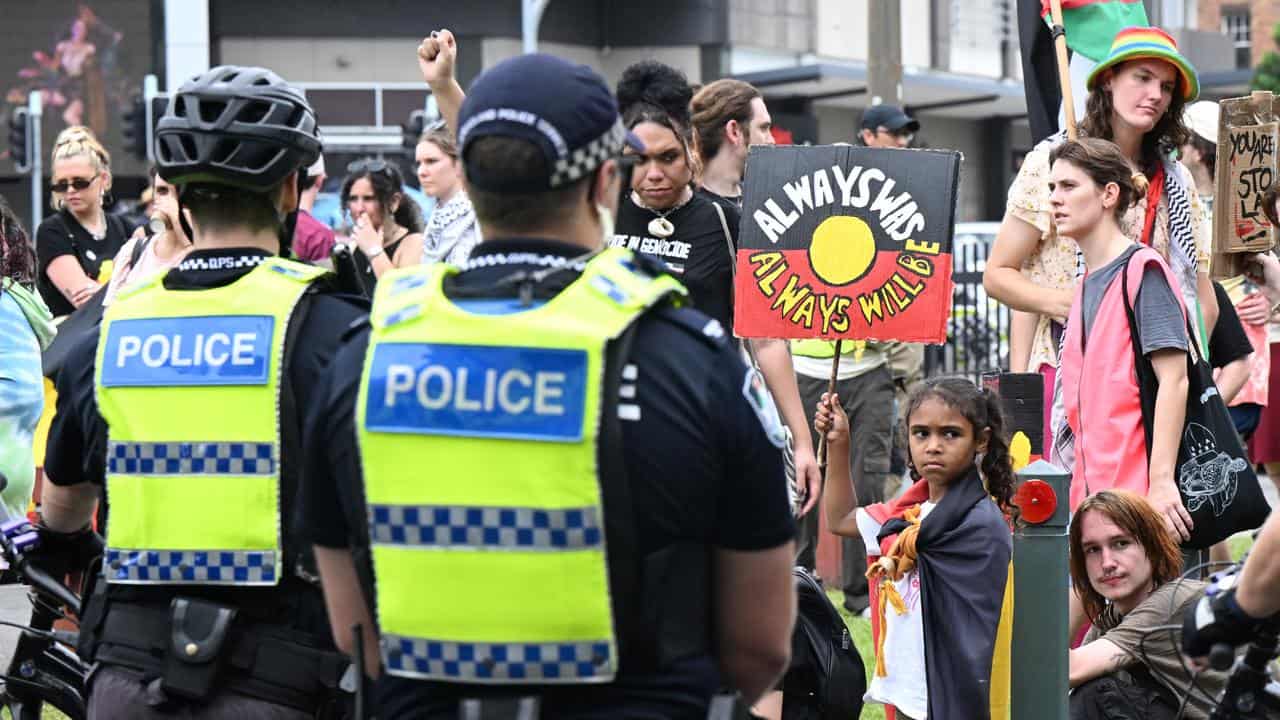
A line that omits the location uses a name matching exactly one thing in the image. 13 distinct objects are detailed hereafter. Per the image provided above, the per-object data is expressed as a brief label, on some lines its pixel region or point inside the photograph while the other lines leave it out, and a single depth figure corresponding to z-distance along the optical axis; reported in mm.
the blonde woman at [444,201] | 13797
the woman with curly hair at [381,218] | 18250
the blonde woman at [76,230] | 19250
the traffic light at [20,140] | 50469
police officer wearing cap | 5605
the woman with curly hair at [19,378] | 12422
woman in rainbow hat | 12719
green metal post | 10805
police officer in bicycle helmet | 7168
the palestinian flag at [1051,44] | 14633
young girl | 11414
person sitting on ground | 10867
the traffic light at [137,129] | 48656
